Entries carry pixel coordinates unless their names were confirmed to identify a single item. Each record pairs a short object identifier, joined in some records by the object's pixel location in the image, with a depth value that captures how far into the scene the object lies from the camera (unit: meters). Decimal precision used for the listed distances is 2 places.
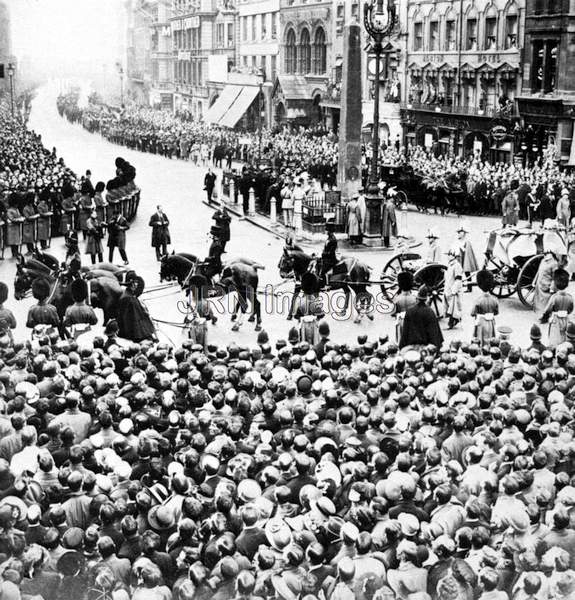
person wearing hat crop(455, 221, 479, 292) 17.84
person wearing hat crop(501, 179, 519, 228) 26.97
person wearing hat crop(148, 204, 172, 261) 22.50
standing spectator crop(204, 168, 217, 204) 34.25
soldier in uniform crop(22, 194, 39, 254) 23.95
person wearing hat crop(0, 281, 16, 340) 13.25
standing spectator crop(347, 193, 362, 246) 23.98
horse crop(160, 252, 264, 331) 16.55
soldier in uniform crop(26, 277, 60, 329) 14.60
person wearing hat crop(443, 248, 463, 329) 16.78
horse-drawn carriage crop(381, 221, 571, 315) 17.39
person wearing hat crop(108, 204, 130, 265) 22.14
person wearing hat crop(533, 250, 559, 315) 16.73
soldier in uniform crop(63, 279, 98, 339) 14.50
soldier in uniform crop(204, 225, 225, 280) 17.20
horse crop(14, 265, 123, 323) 15.09
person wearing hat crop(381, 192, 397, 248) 24.39
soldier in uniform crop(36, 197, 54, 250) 24.52
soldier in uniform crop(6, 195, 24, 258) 23.23
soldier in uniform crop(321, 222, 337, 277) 17.48
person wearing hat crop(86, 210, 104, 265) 22.39
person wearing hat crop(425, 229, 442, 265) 17.95
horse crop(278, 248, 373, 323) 17.11
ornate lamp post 22.61
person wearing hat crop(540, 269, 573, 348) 14.08
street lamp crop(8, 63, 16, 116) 53.24
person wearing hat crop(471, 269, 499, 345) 14.46
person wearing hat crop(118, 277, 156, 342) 14.36
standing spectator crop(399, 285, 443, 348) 13.59
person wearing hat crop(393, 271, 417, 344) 15.54
